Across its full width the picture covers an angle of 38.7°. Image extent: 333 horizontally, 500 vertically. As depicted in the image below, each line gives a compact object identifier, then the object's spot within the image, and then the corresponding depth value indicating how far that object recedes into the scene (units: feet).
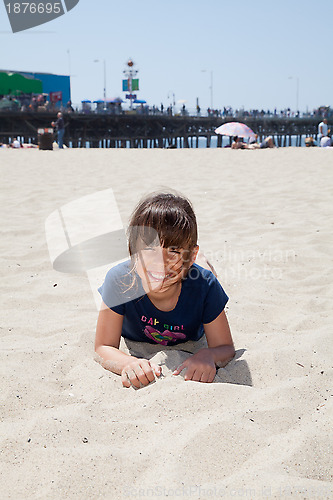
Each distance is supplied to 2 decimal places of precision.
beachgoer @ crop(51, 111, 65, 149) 66.86
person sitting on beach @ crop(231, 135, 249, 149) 60.49
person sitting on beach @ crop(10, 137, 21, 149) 67.27
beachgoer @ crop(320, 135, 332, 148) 57.01
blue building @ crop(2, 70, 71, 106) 136.26
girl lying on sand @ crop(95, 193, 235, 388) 6.18
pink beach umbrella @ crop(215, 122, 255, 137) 64.02
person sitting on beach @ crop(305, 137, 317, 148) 63.38
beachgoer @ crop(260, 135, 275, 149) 62.50
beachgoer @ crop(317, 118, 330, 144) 57.47
